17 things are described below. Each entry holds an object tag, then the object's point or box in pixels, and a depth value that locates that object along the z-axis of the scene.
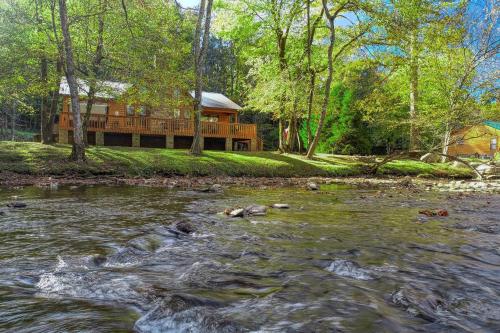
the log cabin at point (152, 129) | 25.95
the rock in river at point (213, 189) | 10.73
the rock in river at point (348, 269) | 3.29
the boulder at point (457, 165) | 24.89
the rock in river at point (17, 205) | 6.86
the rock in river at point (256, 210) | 6.77
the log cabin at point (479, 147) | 54.96
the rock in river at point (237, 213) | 6.46
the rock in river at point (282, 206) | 7.66
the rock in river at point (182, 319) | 2.20
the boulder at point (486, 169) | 22.06
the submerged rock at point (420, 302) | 2.50
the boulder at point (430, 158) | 26.56
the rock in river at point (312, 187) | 12.24
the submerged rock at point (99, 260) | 3.50
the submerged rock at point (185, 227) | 5.09
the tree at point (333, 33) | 19.63
